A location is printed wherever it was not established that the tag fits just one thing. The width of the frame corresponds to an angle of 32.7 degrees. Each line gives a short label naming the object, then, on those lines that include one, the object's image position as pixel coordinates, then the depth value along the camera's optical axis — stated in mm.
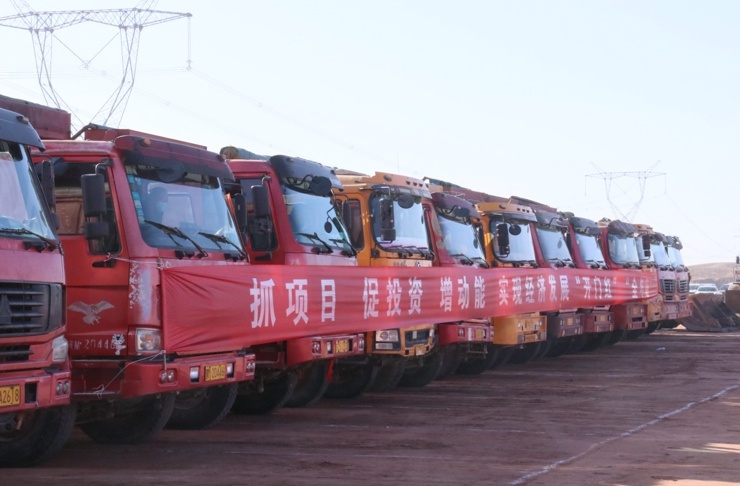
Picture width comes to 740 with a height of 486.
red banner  10688
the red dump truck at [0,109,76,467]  8555
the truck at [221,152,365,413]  13125
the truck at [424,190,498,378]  17625
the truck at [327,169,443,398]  15516
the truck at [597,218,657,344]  27594
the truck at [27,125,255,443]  10133
